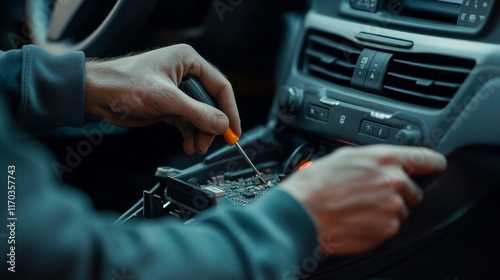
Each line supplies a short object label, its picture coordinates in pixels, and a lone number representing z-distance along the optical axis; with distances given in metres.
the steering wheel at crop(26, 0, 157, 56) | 1.58
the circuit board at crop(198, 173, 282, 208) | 1.19
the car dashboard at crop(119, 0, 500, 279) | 1.10
